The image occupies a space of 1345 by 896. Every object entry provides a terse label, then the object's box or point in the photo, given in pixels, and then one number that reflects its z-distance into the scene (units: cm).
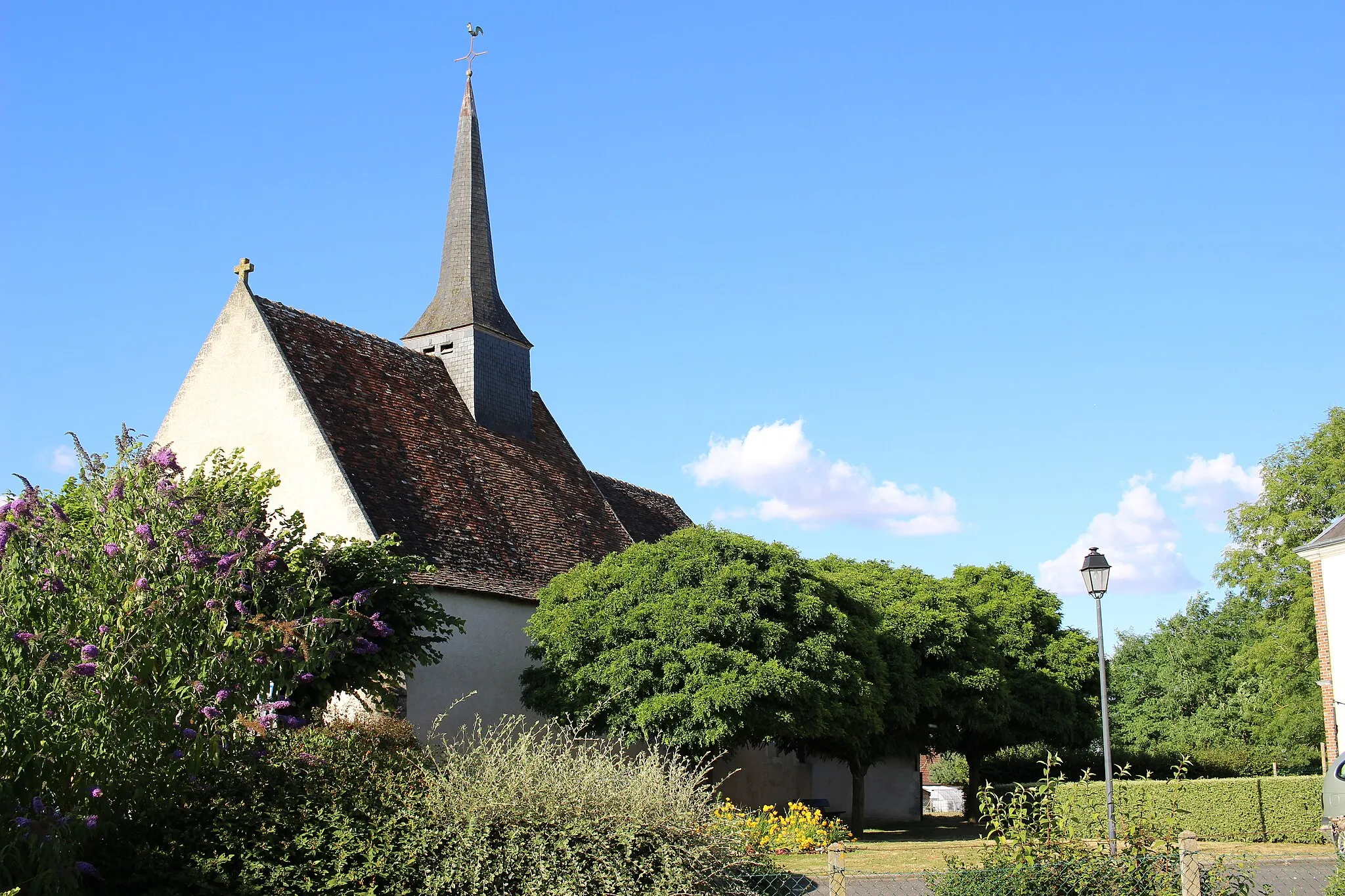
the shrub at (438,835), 930
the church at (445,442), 2225
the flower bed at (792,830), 1855
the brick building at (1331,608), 2808
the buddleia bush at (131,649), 928
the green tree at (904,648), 2686
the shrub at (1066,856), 843
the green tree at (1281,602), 3822
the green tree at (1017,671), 2977
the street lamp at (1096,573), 1742
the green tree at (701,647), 2042
